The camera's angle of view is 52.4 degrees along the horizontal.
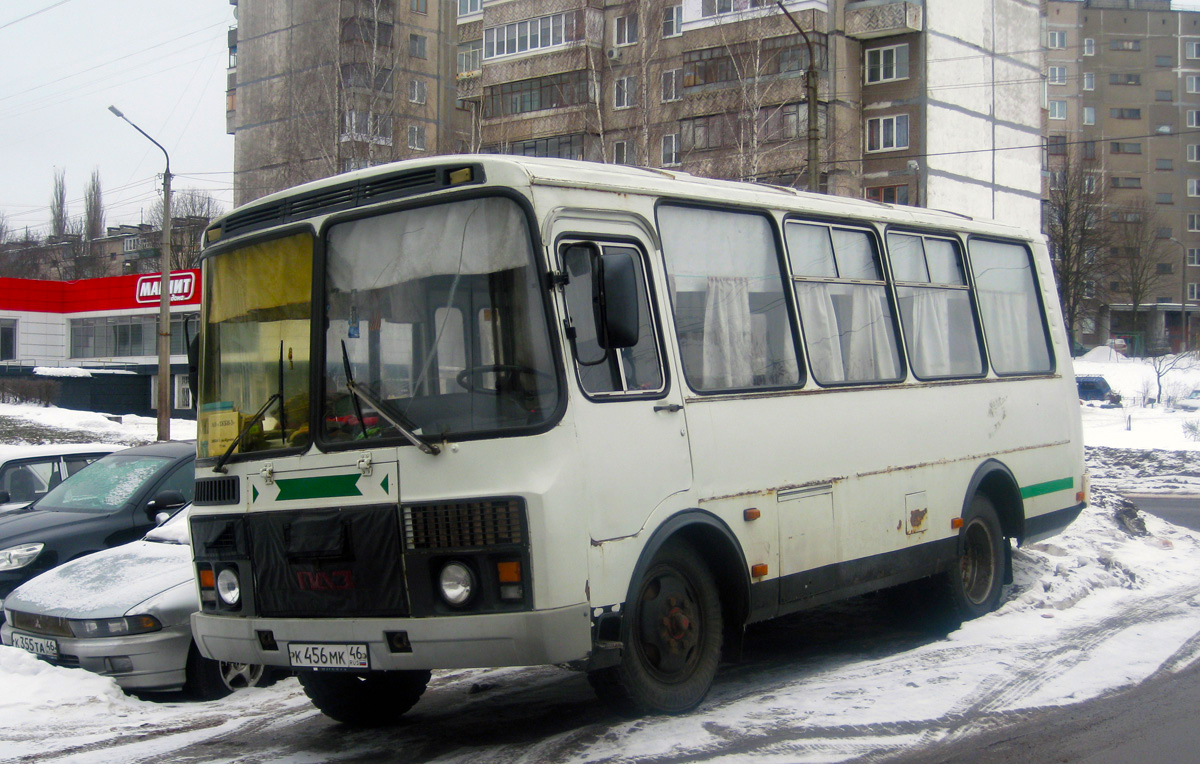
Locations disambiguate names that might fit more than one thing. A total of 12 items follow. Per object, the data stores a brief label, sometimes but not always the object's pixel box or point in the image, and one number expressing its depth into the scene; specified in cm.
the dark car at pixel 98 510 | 936
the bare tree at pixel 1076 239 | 7144
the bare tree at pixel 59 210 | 8669
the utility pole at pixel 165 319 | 2695
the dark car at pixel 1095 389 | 5012
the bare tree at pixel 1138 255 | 7850
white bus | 544
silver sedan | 742
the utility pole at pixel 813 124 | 2045
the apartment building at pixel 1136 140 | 8325
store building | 5062
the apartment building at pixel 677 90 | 3872
